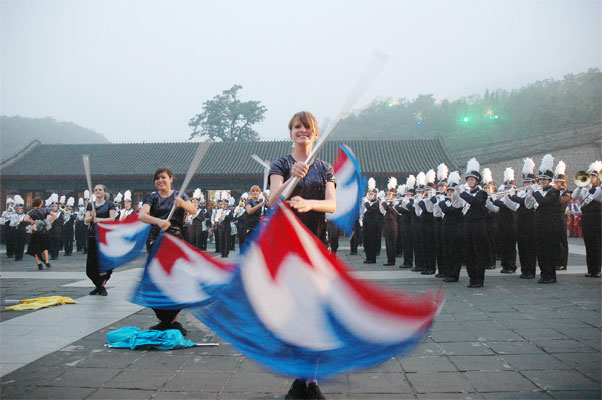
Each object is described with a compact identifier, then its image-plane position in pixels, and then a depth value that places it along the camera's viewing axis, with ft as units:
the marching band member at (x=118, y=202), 55.21
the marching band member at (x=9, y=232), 56.34
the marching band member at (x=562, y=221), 30.82
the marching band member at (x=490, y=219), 31.86
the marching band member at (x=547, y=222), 28.89
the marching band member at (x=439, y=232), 32.02
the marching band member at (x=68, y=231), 58.54
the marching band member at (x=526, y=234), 31.30
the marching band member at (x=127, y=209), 53.75
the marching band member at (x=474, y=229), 27.68
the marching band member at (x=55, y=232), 52.85
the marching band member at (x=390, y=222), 42.34
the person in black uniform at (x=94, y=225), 25.48
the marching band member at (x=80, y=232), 64.03
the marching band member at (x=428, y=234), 34.04
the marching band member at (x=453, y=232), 29.40
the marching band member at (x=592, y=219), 30.81
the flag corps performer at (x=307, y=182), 10.35
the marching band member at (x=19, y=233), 53.67
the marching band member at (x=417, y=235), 35.88
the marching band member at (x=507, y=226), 34.65
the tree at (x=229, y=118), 181.88
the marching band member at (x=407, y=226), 38.99
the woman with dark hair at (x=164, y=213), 17.12
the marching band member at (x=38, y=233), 40.68
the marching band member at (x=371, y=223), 43.91
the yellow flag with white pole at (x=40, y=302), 22.34
